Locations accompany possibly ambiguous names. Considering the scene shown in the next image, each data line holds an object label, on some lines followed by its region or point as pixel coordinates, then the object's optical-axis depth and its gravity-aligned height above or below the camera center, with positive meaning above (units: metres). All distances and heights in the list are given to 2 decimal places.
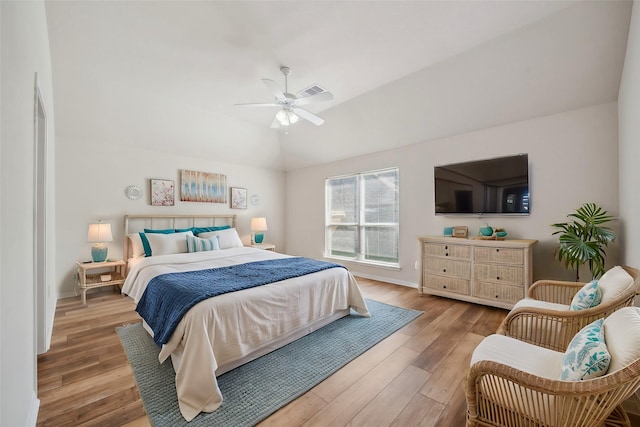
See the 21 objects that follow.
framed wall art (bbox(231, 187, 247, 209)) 5.61 +0.33
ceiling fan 2.78 +1.23
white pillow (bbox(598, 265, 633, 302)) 1.67 -0.48
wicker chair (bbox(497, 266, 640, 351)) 1.59 -0.74
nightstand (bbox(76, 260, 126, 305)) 3.64 -0.93
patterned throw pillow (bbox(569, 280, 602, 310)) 1.80 -0.59
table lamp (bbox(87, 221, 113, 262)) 3.79 -0.34
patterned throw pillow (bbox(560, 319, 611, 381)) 1.07 -0.62
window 4.82 -0.09
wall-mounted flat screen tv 3.36 +0.35
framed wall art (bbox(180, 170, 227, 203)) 4.94 +0.52
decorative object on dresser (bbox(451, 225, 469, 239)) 3.74 -0.27
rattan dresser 3.12 -0.74
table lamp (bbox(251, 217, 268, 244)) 5.62 -0.29
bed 1.81 -0.83
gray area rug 1.67 -1.24
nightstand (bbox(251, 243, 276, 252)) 5.52 -0.68
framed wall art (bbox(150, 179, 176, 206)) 4.60 +0.38
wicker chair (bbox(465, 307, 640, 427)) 0.98 -0.79
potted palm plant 2.58 -0.28
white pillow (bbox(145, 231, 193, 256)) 3.99 -0.46
